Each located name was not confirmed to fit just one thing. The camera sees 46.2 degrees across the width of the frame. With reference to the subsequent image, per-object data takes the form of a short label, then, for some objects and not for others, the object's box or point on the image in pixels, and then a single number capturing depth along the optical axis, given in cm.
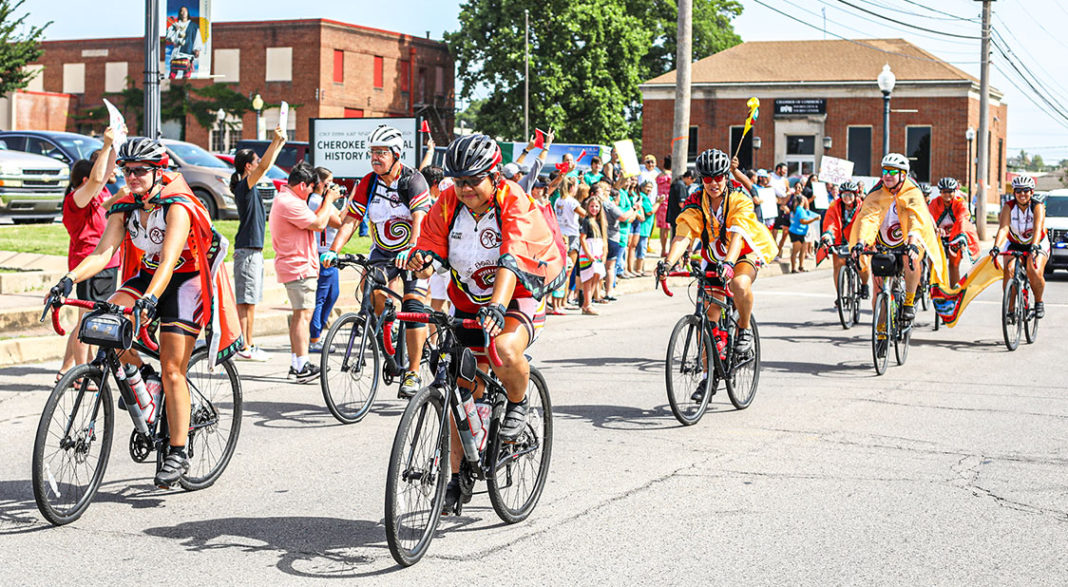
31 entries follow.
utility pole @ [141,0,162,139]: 1390
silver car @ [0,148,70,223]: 2030
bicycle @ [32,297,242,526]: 589
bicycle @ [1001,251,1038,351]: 1351
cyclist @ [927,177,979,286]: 1566
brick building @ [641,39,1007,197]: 5534
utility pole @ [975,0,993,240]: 3766
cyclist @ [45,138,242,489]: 641
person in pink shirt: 1059
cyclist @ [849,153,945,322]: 1211
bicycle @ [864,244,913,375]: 1145
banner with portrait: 1479
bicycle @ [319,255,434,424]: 882
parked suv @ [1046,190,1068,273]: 2552
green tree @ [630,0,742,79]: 6512
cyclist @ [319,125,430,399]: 930
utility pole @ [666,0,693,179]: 2384
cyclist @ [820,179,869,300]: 1444
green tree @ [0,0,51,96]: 3356
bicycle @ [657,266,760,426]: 888
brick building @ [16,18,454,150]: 6328
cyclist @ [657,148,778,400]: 935
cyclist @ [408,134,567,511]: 575
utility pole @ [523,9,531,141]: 5625
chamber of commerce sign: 5700
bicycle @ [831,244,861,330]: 1513
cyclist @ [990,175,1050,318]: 1375
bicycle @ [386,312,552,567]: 529
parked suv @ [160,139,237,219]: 2319
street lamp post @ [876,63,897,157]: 2838
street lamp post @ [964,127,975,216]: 5269
